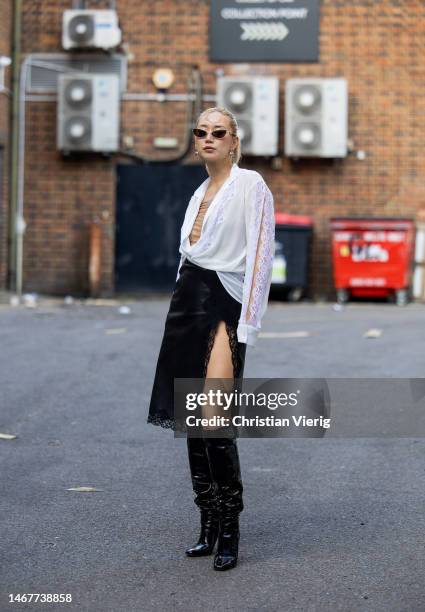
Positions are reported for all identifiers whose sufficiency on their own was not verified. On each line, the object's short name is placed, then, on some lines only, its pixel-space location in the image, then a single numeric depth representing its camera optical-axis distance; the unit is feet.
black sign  60.13
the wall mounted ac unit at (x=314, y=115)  58.29
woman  13.48
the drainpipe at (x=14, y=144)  60.18
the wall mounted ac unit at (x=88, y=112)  58.80
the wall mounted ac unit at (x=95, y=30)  58.44
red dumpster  56.33
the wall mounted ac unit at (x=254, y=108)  58.29
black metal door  60.29
